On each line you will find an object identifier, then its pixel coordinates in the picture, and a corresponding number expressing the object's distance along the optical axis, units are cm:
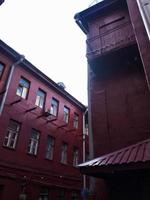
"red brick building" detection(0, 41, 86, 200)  1095
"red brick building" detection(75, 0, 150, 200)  509
